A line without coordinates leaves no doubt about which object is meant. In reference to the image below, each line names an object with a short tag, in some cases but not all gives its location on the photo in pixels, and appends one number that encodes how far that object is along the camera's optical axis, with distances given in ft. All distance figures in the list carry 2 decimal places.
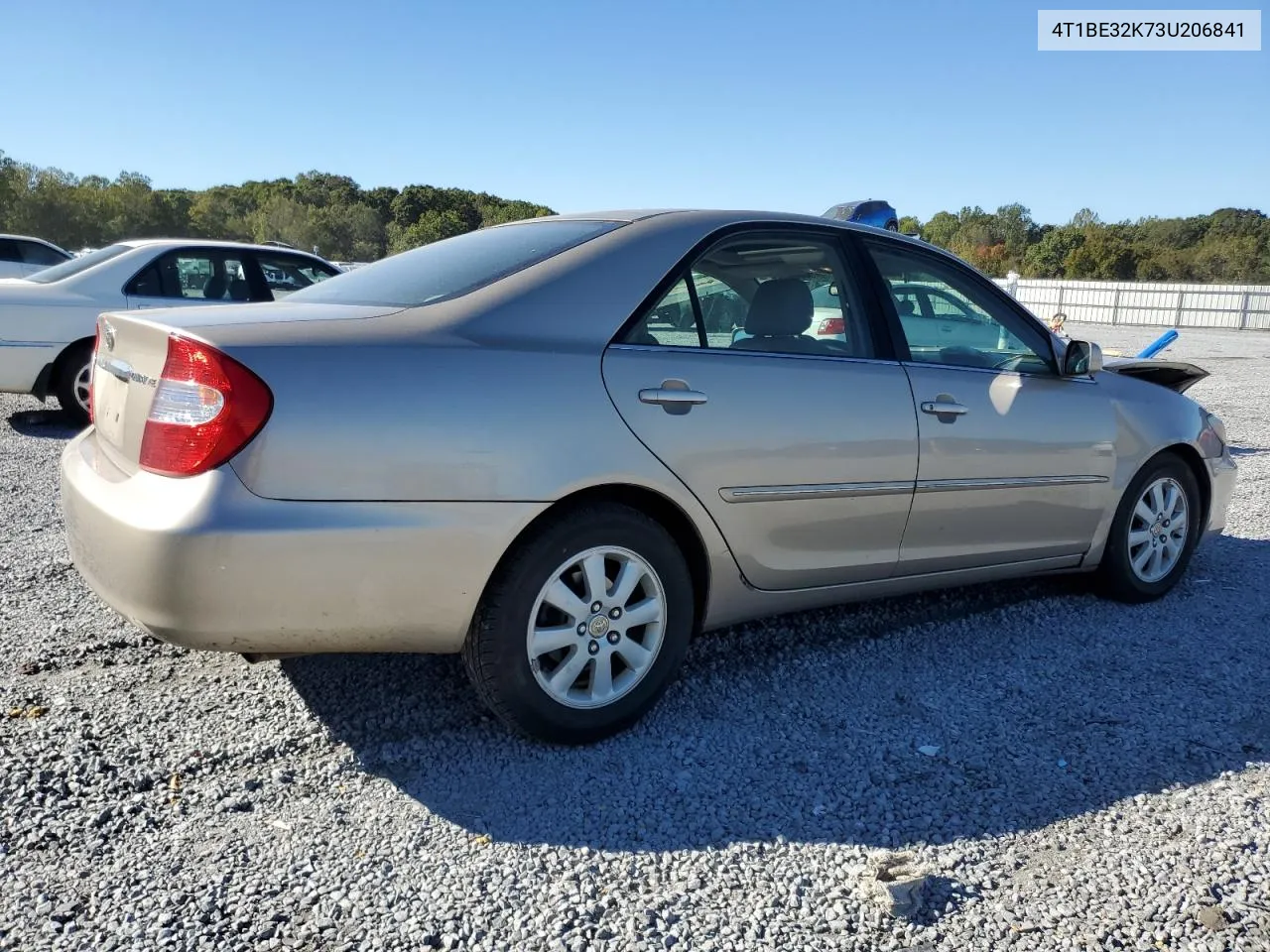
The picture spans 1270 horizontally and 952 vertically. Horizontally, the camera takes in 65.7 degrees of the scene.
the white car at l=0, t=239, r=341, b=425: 24.71
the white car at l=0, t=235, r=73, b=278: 45.44
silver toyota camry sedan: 8.00
